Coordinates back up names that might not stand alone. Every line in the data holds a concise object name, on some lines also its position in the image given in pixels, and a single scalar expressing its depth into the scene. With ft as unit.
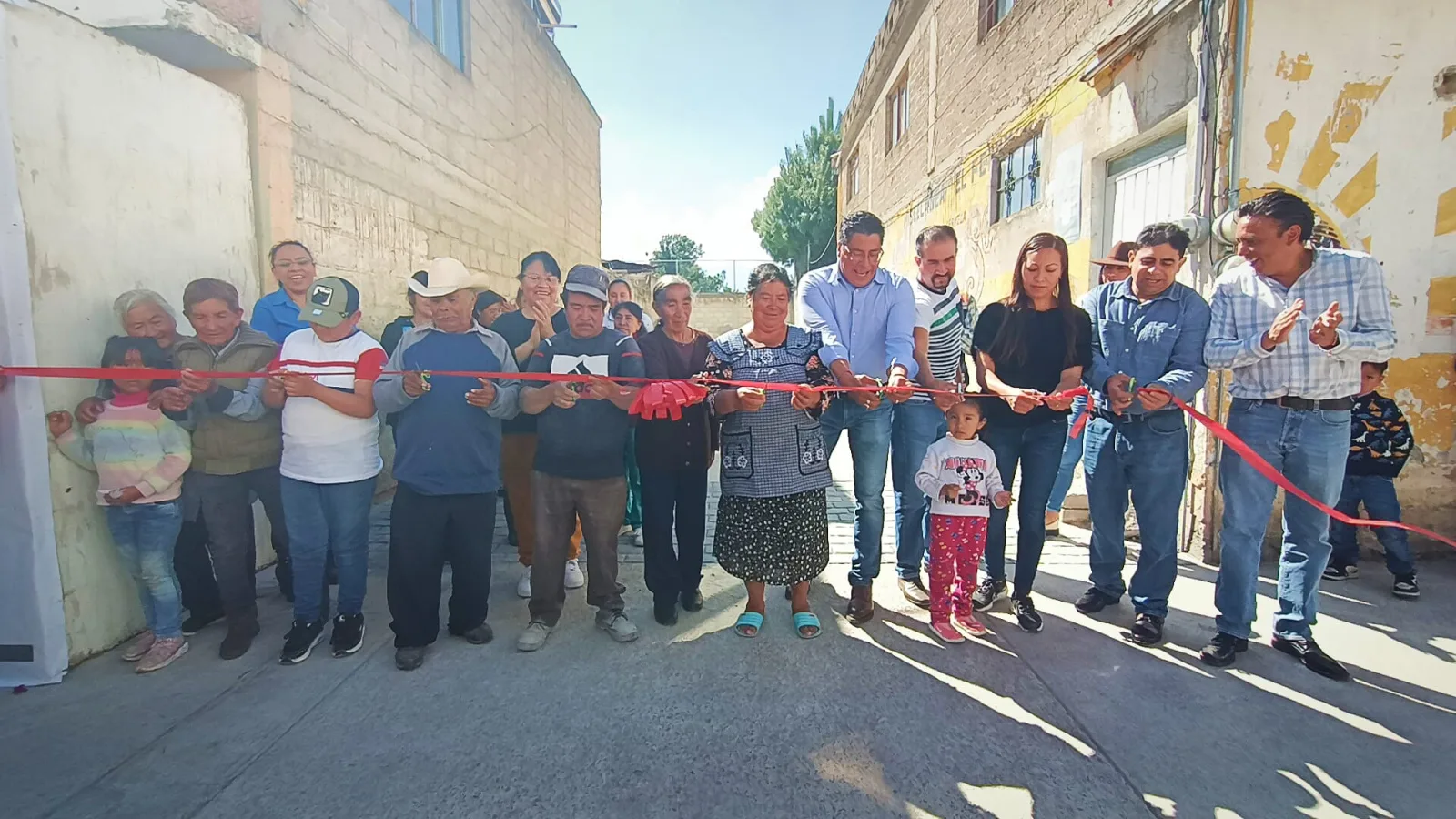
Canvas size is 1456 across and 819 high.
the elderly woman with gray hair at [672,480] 11.87
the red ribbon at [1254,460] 9.94
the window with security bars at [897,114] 42.16
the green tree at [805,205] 100.42
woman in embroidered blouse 11.11
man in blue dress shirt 11.71
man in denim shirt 10.98
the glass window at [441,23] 22.67
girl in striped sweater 10.37
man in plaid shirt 9.80
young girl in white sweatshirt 11.23
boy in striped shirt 10.70
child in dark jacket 13.29
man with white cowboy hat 10.79
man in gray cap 11.33
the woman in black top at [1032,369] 11.53
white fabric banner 9.68
